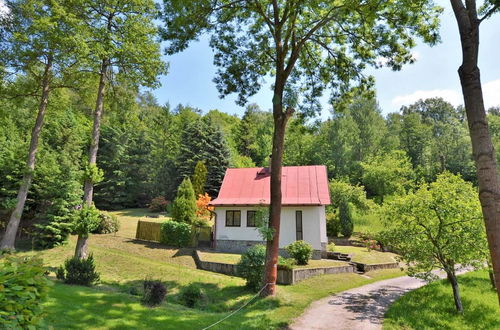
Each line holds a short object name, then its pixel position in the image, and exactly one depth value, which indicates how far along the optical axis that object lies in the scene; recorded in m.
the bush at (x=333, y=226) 28.06
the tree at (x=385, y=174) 38.38
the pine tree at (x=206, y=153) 39.31
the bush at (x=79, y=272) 10.84
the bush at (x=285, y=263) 13.93
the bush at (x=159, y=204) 37.41
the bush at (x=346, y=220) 27.75
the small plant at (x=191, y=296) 10.96
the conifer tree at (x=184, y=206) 23.12
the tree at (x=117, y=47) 14.36
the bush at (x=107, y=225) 23.16
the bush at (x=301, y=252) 16.95
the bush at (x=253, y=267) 12.94
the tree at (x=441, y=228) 10.07
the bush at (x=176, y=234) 20.86
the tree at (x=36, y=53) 13.80
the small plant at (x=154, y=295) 9.05
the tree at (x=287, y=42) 10.23
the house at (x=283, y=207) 20.45
